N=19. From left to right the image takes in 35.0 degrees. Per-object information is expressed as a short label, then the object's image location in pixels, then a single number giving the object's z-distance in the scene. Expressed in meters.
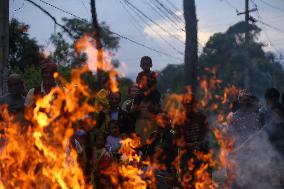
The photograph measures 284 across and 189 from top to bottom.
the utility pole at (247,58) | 29.70
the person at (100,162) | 6.67
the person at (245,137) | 7.25
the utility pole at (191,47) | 12.25
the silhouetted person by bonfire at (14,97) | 6.30
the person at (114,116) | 7.07
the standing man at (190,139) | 7.42
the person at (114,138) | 6.95
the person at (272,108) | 7.34
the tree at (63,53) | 25.33
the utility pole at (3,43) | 9.25
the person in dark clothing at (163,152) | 7.06
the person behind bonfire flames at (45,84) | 5.88
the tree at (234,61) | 45.81
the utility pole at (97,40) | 17.05
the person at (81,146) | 6.31
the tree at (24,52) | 24.92
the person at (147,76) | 7.22
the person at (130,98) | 7.15
